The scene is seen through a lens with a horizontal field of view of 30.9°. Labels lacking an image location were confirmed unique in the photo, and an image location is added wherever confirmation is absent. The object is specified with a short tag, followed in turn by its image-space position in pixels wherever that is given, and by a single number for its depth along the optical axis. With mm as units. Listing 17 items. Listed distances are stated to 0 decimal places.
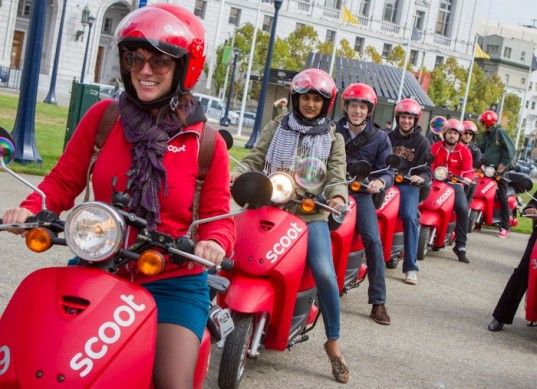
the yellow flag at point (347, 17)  42034
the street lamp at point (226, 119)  43812
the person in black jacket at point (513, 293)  8031
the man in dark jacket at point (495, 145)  14828
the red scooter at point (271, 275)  5059
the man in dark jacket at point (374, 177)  7332
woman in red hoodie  3135
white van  49312
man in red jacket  12000
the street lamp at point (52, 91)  36781
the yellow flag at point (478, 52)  48847
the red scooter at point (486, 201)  15281
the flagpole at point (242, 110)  39812
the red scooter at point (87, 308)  2646
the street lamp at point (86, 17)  42016
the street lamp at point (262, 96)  27844
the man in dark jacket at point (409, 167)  9336
